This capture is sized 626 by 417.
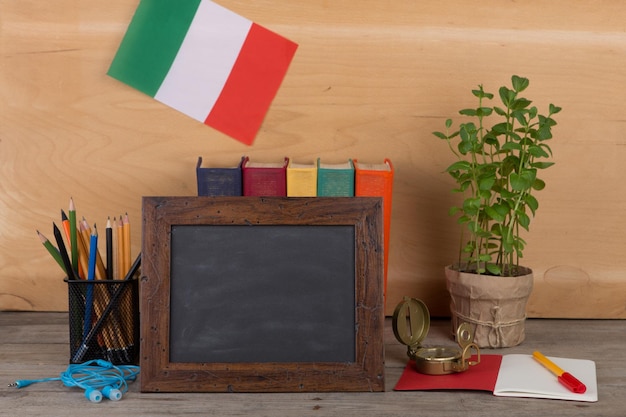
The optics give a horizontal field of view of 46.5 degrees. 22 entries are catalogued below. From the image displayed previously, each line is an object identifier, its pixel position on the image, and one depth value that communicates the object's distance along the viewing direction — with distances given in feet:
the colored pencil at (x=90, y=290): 3.31
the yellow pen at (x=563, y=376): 2.95
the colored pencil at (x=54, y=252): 3.42
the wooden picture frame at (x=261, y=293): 2.97
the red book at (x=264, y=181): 3.87
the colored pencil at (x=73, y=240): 3.37
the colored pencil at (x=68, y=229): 3.42
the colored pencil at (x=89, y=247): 3.40
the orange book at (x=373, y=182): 3.83
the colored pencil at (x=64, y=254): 3.33
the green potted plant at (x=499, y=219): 3.57
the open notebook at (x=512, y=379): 2.94
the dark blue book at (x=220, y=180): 3.85
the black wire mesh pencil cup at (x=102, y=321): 3.30
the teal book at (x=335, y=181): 3.83
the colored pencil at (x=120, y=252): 3.43
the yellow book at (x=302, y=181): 3.84
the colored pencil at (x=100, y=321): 3.28
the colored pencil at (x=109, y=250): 3.40
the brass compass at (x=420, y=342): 3.15
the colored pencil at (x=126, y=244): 3.45
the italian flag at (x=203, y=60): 4.15
